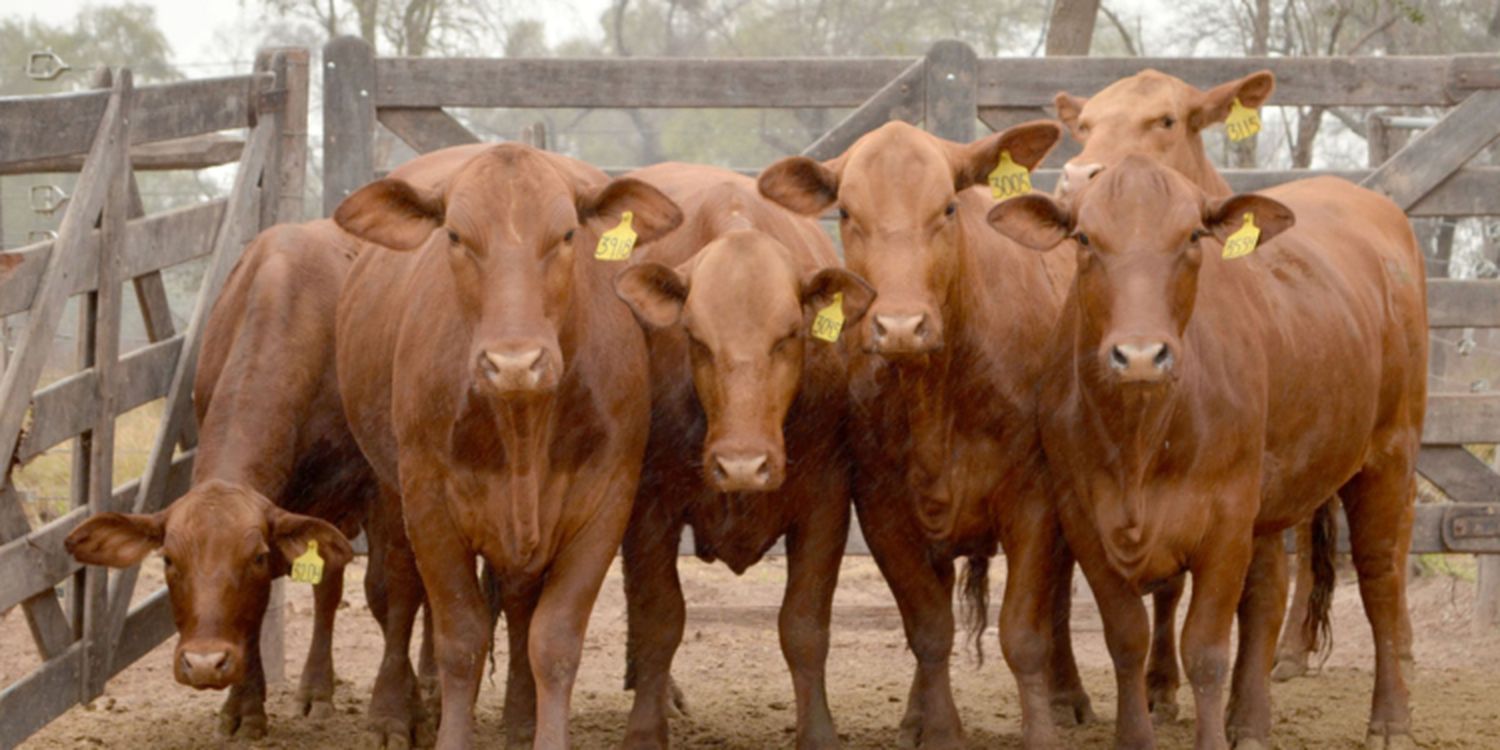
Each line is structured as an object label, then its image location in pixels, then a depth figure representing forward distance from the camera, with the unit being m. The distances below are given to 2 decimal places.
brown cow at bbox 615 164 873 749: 12.01
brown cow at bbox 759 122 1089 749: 12.03
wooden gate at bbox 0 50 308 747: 12.09
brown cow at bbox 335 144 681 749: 11.26
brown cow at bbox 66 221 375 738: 12.48
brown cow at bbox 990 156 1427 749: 11.51
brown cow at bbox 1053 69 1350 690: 14.61
